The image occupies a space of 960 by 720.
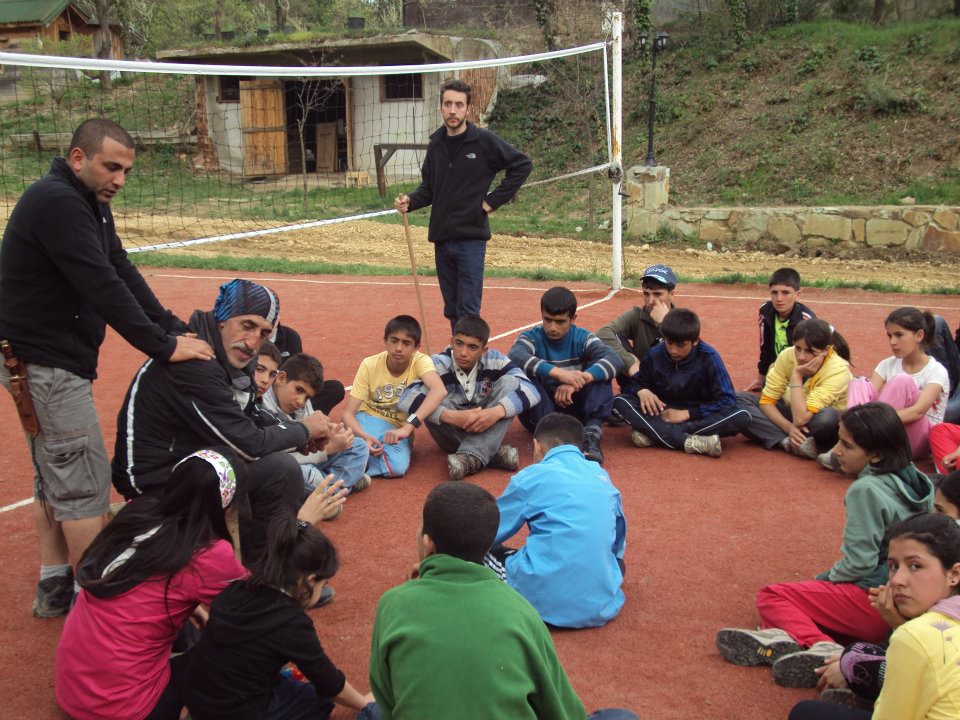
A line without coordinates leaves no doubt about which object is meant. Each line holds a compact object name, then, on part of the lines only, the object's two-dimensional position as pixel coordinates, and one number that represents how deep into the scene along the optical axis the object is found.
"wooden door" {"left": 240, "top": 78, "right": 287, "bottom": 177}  24.86
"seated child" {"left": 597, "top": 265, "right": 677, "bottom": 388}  6.71
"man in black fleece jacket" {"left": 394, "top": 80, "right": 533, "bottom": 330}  7.11
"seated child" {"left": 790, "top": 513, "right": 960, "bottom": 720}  2.57
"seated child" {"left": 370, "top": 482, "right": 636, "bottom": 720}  2.37
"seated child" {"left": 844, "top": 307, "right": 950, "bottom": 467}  5.51
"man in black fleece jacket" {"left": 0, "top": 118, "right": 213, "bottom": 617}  3.72
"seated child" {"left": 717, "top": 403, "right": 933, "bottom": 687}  3.63
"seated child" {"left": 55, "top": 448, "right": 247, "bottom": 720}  3.02
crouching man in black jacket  3.85
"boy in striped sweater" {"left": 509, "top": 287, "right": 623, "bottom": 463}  6.04
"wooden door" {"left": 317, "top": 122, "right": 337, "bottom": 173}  25.78
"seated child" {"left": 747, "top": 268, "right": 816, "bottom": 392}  6.72
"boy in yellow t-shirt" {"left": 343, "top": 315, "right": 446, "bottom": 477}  5.75
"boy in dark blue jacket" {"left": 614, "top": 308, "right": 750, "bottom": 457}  5.99
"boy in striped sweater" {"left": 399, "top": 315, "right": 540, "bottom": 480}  5.73
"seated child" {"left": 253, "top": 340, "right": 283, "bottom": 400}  4.79
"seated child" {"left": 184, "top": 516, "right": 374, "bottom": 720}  2.92
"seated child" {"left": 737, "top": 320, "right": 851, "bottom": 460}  5.90
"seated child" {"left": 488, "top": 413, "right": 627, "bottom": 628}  3.79
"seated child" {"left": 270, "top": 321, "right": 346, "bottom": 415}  6.10
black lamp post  19.16
